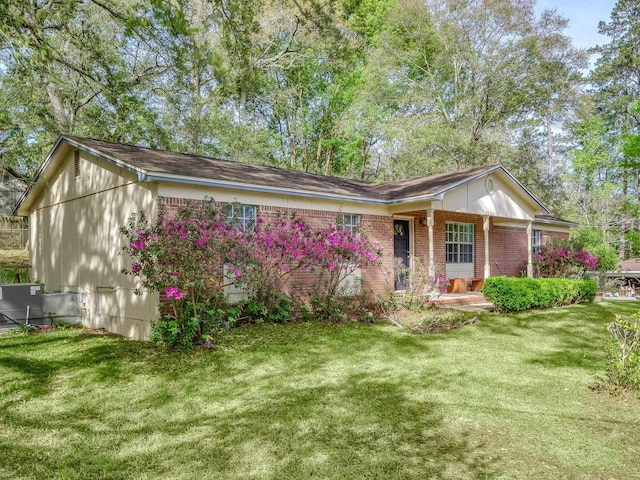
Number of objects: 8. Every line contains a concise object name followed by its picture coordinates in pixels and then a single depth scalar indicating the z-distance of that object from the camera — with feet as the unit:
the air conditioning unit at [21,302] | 33.14
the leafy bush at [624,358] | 18.67
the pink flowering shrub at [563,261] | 57.47
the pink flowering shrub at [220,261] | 24.61
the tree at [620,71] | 107.04
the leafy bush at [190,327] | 25.05
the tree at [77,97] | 42.24
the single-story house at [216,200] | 30.40
